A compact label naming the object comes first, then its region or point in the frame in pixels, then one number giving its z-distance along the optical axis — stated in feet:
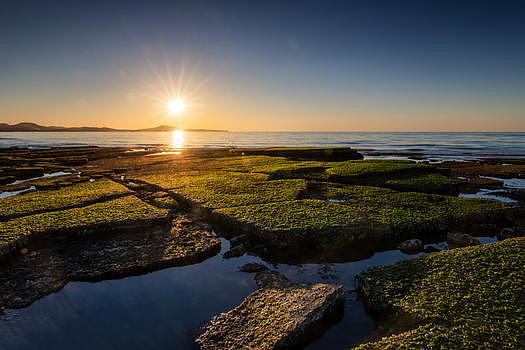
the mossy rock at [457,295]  20.57
